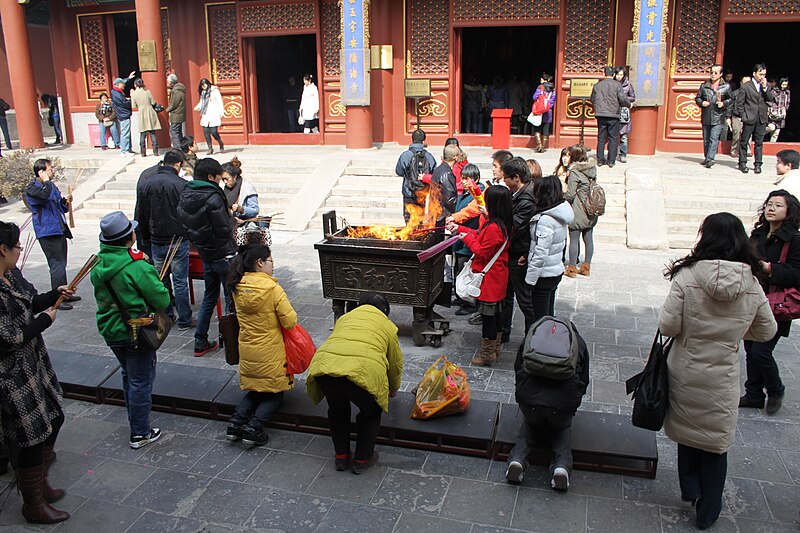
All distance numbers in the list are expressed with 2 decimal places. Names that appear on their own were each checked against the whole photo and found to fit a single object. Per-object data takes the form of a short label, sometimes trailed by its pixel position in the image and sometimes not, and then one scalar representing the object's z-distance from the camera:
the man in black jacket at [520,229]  5.78
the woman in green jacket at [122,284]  4.39
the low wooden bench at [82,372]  5.55
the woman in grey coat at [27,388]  3.73
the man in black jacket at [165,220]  6.68
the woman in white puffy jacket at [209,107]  14.96
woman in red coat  5.69
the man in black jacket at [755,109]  11.50
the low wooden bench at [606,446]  4.30
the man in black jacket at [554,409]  4.10
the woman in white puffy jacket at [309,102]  16.22
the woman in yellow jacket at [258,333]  4.62
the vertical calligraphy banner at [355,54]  14.29
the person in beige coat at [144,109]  14.50
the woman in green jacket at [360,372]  4.07
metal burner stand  6.21
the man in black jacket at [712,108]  12.05
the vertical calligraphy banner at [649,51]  12.63
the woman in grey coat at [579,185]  8.51
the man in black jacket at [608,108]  12.01
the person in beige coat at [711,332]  3.61
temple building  13.67
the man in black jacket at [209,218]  6.09
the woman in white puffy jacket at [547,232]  5.66
